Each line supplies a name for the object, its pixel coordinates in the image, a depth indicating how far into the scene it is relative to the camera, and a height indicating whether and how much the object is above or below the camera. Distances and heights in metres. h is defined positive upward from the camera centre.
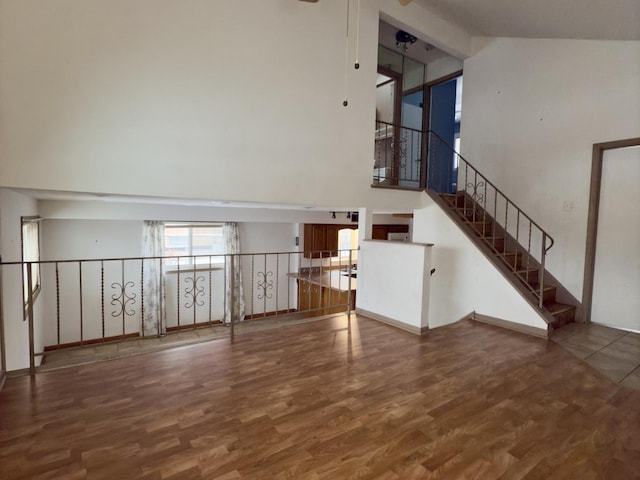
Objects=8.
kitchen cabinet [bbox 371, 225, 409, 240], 8.56 -0.27
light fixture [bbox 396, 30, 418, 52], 6.24 +3.36
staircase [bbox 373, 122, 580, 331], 4.65 +0.09
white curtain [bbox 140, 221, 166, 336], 6.96 -1.40
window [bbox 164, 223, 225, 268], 7.45 -0.59
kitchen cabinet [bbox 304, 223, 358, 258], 8.52 -0.48
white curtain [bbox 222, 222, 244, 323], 7.85 -1.18
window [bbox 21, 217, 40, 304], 4.20 -0.45
